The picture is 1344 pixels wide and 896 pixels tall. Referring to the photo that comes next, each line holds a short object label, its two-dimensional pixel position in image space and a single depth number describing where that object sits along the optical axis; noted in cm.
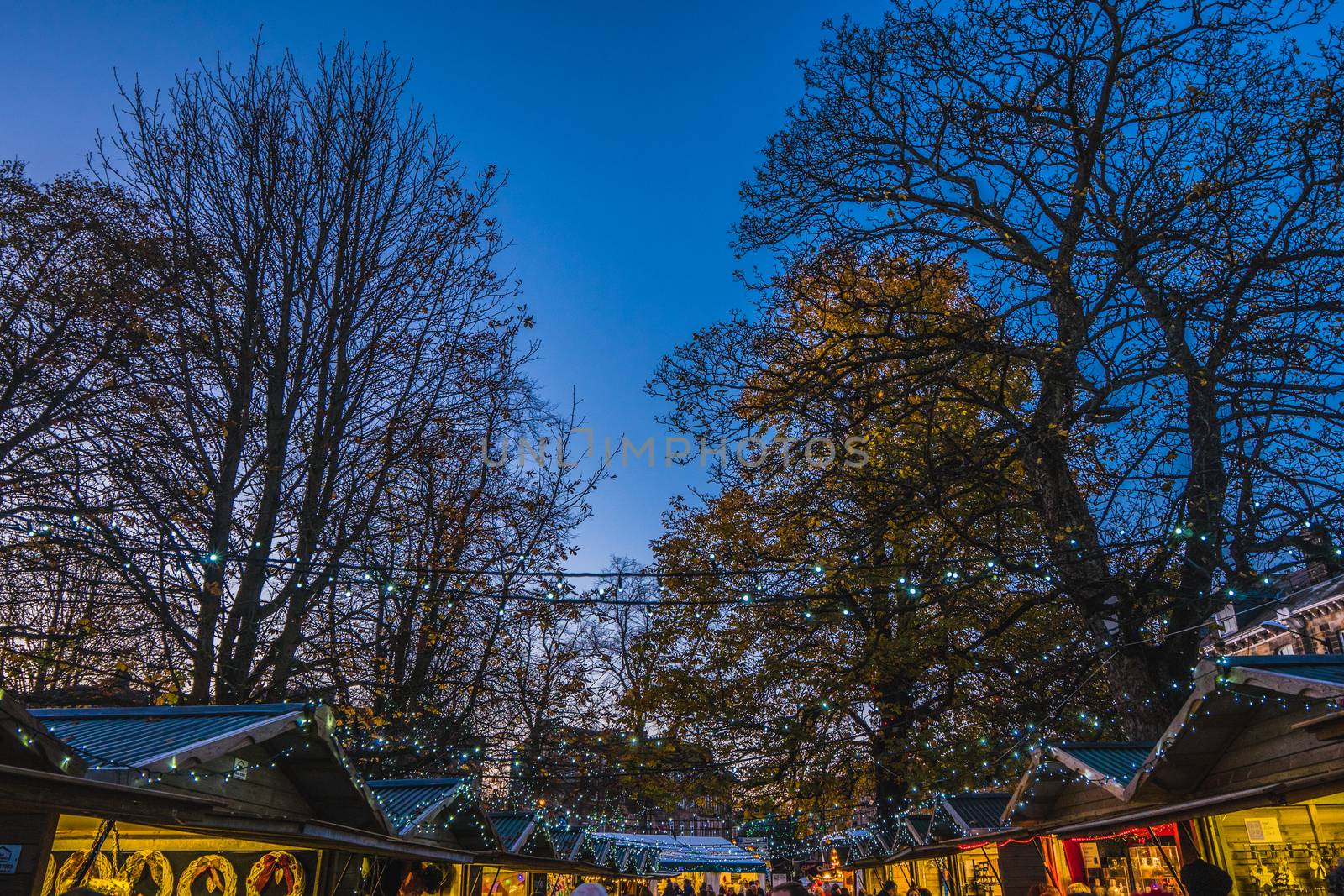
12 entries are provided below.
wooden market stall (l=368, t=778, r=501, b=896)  834
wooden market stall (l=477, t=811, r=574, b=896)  1106
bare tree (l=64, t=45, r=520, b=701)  961
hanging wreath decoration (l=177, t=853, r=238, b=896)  596
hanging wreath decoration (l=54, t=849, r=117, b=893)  523
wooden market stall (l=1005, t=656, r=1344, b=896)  532
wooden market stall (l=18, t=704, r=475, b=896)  466
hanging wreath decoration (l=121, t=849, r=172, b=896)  558
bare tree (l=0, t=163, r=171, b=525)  1039
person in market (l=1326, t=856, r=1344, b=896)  485
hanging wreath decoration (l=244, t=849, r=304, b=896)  633
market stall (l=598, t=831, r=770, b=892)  2533
